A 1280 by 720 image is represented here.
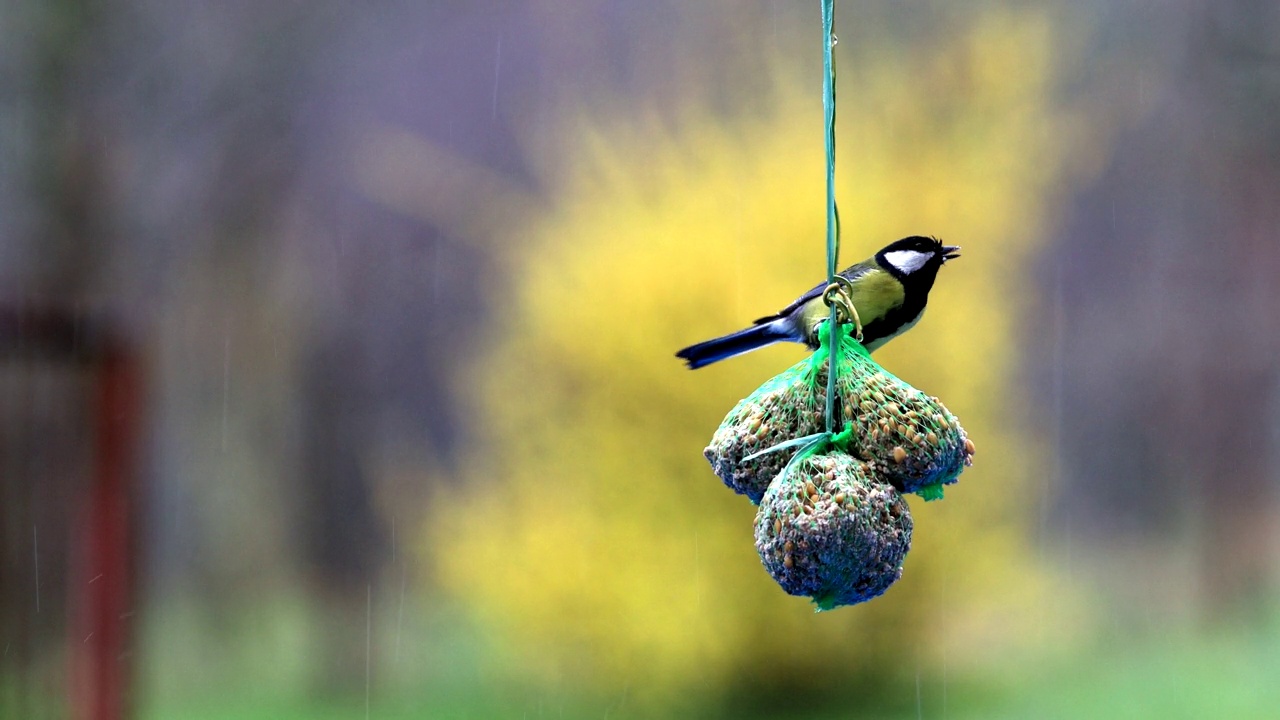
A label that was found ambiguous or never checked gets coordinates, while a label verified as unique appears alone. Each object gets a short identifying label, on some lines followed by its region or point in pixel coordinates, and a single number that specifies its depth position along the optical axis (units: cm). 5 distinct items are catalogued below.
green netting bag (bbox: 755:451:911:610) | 686
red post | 870
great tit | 699
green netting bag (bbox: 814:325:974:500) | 688
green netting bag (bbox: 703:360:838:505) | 691
